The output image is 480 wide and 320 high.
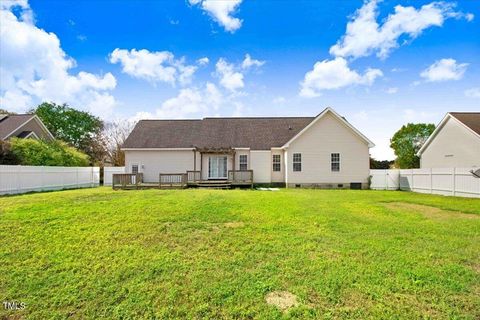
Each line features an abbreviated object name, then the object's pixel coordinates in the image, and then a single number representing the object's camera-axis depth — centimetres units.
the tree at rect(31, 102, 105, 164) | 3991
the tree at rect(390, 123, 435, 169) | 3809
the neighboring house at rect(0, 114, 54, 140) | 2492
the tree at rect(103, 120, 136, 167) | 3656
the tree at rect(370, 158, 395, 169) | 3080
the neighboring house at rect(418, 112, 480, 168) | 1759
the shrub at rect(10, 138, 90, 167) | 1845
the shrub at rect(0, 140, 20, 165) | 1712
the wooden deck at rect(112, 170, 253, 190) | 1722
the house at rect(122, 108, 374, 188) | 1956
